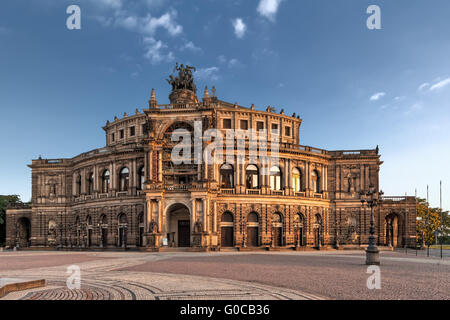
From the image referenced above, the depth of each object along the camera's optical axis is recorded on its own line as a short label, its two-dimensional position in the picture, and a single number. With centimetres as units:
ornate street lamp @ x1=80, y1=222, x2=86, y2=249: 6377
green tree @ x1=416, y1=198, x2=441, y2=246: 7919
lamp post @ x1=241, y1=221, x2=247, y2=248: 5541
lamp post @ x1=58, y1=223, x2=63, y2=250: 6577
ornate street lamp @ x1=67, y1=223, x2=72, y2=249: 6652
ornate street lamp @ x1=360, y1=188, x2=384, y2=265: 2867
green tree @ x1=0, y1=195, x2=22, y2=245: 7975
